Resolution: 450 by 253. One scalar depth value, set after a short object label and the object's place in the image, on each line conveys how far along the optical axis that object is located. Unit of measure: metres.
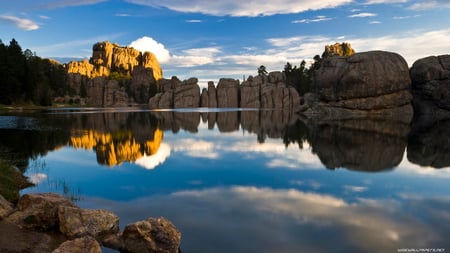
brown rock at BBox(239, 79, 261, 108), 133.62
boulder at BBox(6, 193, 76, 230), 10.73
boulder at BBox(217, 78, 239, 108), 139.75
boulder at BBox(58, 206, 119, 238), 10.29
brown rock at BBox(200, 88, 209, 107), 141.75
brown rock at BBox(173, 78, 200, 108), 139.12
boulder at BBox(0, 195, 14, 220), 11.07
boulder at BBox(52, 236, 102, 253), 7.90
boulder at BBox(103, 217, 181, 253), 9.34
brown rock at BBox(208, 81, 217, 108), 140.75
